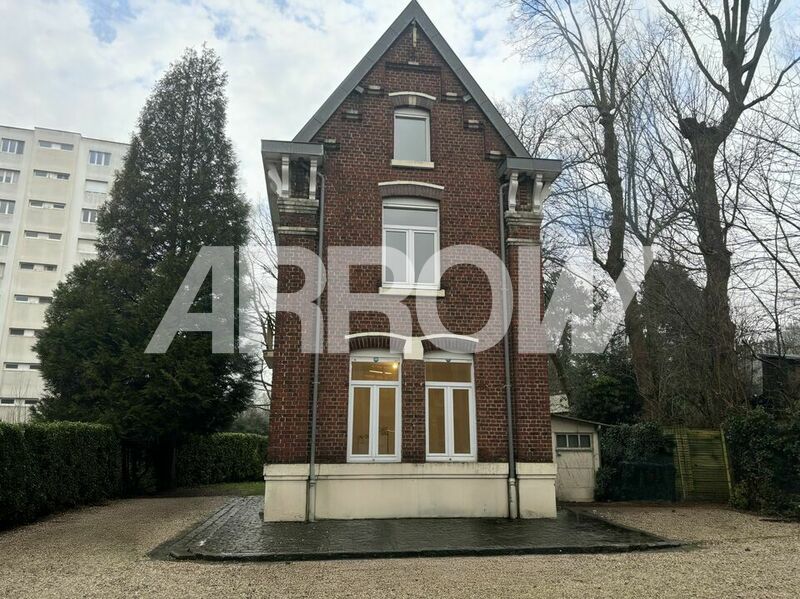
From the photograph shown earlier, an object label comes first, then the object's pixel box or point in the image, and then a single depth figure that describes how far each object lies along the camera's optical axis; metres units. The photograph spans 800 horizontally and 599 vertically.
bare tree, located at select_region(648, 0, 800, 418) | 14.55
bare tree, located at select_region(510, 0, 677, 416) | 18.69
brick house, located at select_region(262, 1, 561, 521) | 11.01
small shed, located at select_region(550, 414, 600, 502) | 16.36
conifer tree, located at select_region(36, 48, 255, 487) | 18.11
